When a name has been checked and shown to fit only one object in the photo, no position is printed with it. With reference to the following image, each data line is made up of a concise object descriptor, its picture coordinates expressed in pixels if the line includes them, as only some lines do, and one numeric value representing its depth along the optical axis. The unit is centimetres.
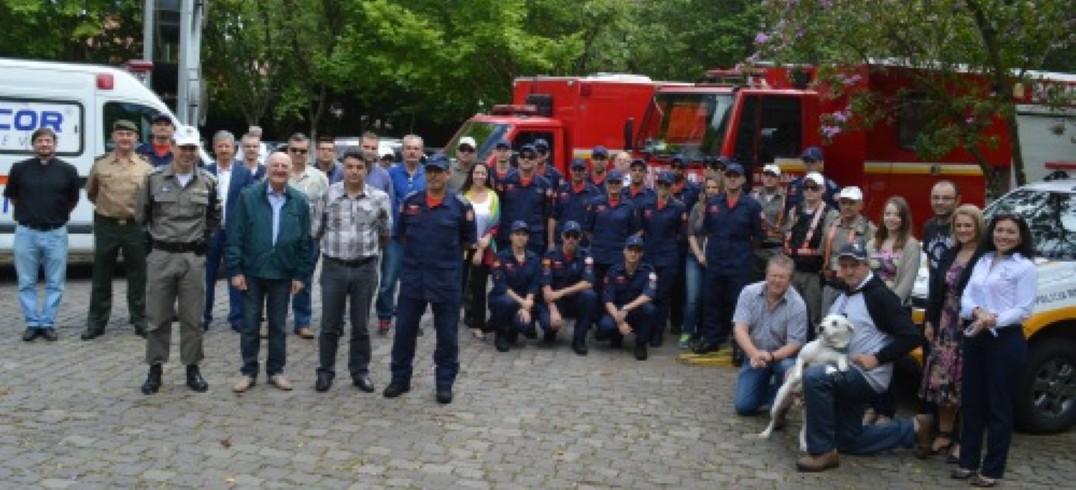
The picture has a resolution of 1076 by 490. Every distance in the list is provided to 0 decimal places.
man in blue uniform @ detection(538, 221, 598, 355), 1073
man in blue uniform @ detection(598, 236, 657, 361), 1064
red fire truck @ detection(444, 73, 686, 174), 1631
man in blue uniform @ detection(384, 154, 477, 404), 851
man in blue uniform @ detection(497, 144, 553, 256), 1143
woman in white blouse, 692
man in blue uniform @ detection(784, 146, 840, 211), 1105
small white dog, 753
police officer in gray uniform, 844
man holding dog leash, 736
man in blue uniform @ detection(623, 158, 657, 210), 1124
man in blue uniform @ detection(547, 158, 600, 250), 1180
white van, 1265
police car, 814
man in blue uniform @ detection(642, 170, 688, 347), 1116
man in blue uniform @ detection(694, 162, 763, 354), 1061
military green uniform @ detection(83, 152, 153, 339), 1022
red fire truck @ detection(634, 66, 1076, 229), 1379
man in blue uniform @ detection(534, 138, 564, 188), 1226
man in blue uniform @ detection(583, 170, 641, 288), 1103
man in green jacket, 851
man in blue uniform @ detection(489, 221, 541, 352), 1062
